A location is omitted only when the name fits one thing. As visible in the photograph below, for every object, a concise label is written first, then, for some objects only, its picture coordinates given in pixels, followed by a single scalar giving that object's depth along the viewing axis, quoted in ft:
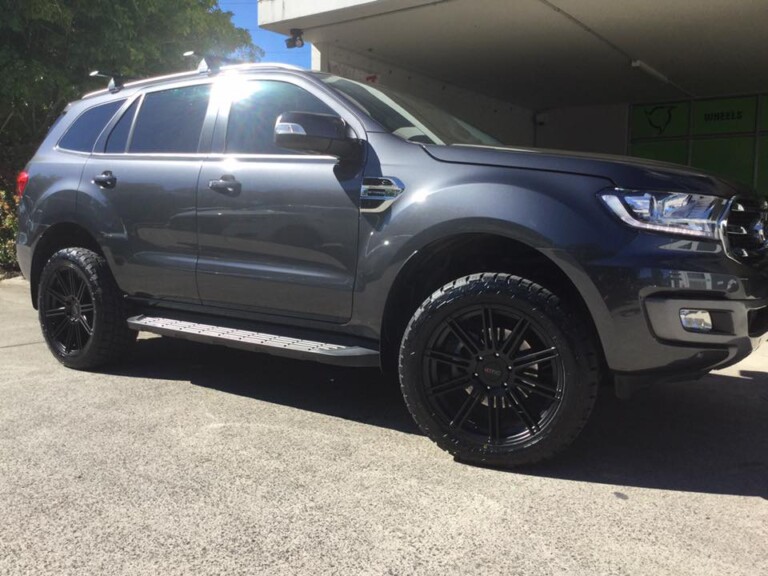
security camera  24.77
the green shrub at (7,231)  32.89
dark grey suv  8.84
